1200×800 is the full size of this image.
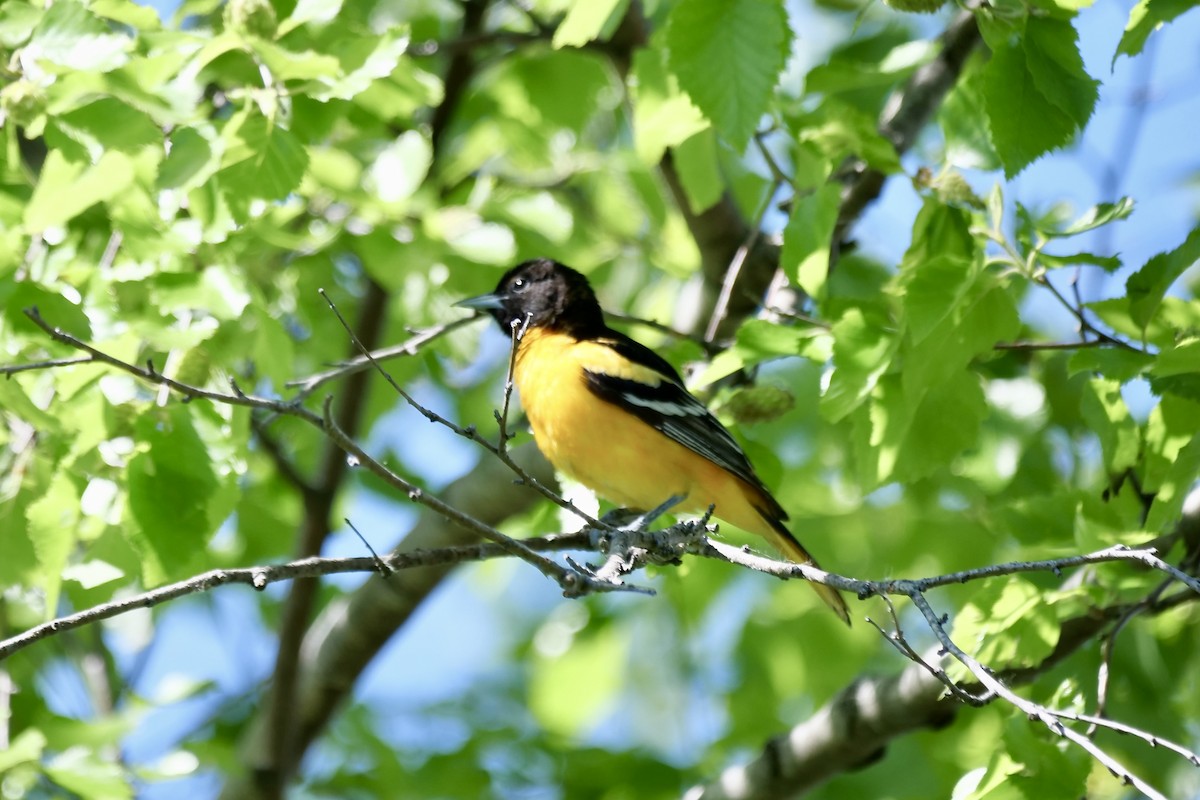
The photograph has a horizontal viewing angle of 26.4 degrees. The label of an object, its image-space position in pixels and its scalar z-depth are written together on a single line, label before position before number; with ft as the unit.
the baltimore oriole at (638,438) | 31.60
